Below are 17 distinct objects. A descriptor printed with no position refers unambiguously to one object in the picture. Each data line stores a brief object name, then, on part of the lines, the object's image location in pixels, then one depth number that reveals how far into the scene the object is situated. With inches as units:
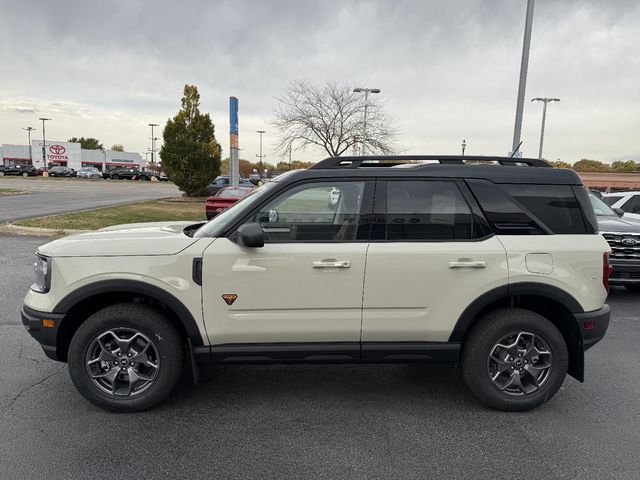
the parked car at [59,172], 2299.5
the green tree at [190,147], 979.9
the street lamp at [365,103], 981.8
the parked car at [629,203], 365.4
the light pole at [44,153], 2469.5
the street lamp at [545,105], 1376.7
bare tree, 1011.9
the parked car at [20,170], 2197.8
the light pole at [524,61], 461.1
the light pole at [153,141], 3764.8
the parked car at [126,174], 2305.6
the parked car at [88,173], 2257.6
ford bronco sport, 126.7
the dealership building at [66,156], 2623.0
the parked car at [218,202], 518.3
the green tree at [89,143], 5087.1
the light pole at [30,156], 2849.4
